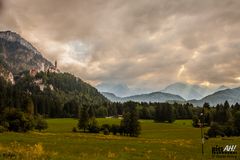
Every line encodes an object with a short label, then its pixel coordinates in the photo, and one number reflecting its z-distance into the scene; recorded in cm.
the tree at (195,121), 13114
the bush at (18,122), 8042
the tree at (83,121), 10925
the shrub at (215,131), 9463
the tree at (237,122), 9835
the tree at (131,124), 10140
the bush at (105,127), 10595
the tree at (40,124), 9847
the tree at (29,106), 10998
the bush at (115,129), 10491
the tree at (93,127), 10657
